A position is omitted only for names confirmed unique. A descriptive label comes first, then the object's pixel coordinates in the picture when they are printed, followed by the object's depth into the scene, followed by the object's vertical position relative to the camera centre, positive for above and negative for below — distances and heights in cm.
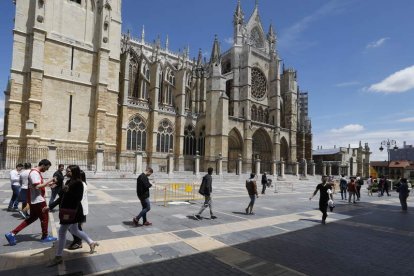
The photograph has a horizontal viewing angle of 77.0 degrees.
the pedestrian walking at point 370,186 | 2002 -182
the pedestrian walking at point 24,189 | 639 -88
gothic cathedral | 2020 +666
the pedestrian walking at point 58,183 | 683 -76
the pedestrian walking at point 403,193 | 1166 -133
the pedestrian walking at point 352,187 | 1328 -128
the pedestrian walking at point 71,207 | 393 -81
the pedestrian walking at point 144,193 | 647 -91
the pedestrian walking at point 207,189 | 768 -92
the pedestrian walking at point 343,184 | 1555 -134
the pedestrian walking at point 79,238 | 454 -145
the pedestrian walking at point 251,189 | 859 -99
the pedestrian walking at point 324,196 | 790 -106
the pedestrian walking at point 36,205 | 468 -94
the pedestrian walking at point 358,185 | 1463 -134
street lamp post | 2752 +179
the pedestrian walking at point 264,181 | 1622 -135
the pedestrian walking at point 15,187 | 737 -97
